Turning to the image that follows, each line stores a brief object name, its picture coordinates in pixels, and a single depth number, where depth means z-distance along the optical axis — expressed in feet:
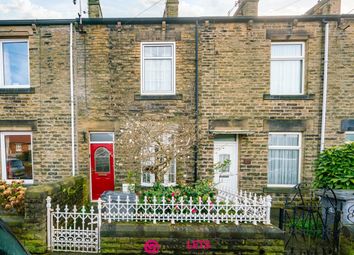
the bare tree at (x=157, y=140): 20.18
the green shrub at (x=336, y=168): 18.37
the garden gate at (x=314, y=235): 15.26
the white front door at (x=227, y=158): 26.91
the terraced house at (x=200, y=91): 25.94
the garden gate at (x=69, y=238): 15.71
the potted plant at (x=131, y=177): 26.00
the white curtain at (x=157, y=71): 26.96
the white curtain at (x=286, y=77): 26.86
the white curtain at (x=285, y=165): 26.63
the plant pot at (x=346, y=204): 17.16
